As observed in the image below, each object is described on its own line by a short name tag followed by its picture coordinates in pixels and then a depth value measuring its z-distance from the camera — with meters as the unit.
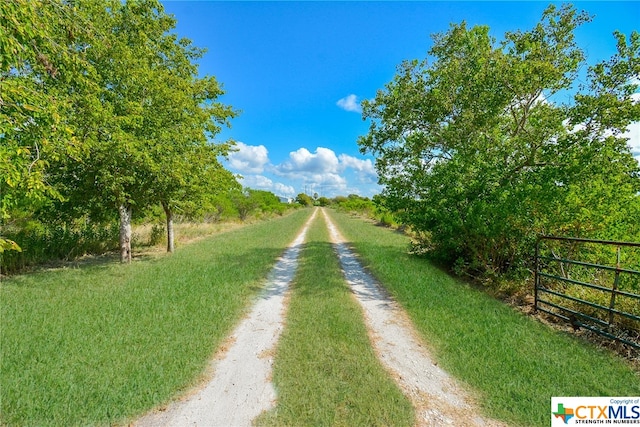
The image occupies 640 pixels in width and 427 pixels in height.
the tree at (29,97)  3.77
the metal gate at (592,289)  4.96
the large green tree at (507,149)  7.06
